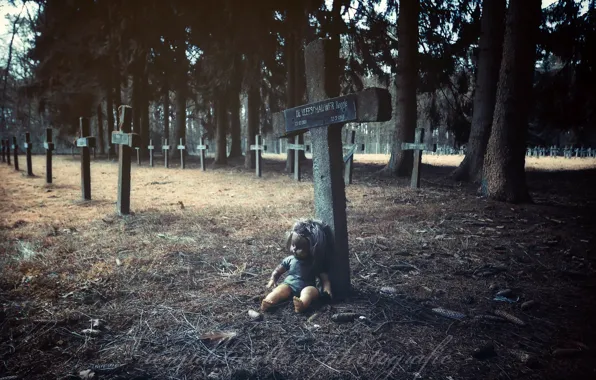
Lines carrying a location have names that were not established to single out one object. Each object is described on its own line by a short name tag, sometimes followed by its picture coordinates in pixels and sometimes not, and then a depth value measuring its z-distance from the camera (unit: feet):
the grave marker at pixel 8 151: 59.85
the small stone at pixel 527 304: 9.34
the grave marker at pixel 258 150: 42.50
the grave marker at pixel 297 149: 38.04
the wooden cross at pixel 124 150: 20.48
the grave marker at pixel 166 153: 56.63
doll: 8.96
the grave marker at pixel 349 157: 33.01
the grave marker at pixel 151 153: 59.16
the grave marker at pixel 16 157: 50.49
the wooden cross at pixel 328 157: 9.53
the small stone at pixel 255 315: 8.51
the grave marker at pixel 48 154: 34.78
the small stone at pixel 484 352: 7.16
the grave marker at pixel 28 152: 41.24
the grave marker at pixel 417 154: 30.09
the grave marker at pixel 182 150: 55.27
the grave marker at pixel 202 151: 51.36
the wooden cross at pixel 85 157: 24.77
